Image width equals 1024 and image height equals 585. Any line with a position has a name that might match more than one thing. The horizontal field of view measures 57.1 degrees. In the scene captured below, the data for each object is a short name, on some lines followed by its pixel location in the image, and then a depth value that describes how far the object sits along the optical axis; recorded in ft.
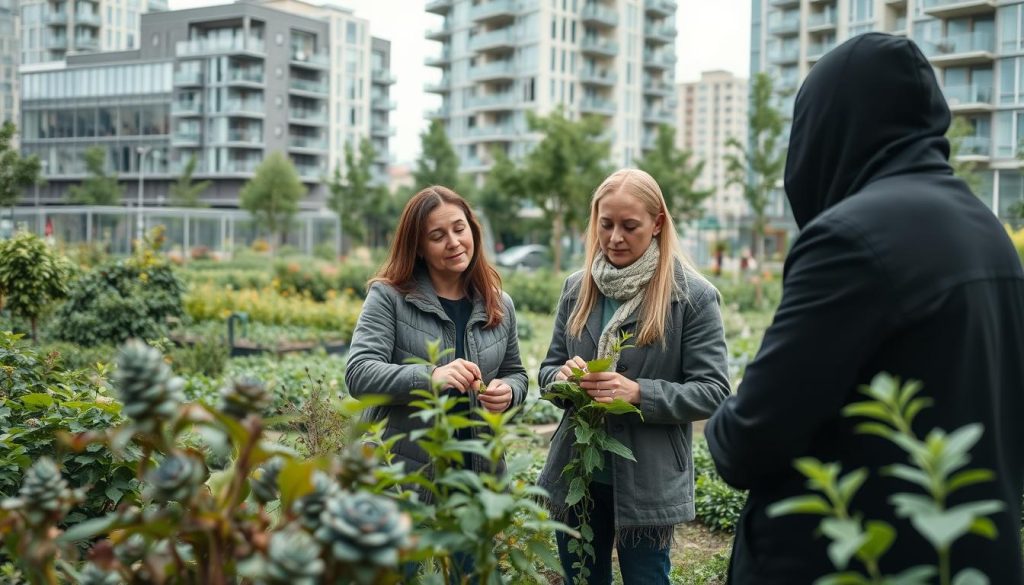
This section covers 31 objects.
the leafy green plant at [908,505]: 3.19
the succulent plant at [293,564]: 3.45
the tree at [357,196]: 145.48
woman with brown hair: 10.40
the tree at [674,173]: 119.44
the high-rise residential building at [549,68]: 199.11
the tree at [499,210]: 170.40
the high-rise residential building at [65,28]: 222.89
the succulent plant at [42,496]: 4.43
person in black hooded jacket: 5.27
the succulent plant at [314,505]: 4.14
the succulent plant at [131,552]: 4.32
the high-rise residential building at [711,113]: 448.24
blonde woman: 9.64
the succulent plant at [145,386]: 3.90
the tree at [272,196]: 147.54
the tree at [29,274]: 26.86
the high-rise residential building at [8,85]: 162.59
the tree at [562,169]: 95.76
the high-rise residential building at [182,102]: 199.11
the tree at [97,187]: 161.99
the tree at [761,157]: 77.92
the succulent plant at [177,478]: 3.92
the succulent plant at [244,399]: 4.19
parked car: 134.31
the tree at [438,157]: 146.41
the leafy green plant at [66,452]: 8.11
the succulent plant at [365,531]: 3.49
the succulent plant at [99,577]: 4.25
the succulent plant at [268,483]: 4.51
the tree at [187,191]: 160.15
